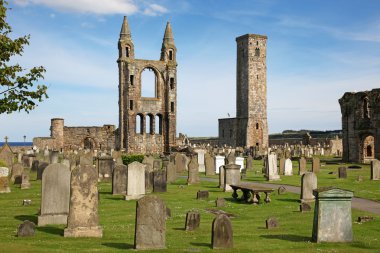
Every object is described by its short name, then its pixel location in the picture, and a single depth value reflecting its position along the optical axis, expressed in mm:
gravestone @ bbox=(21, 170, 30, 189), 21772
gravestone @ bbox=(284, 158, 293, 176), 28744
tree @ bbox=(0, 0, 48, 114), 14977
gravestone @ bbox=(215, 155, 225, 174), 30078
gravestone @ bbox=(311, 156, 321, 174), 30173
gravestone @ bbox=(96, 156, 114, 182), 25797
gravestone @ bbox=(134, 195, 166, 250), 10172
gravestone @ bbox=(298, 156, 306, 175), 28875
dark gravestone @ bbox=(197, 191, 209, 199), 18812
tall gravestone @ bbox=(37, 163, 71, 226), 12953
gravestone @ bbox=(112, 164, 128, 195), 19891
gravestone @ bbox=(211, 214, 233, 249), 10164
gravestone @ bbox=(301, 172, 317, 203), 17531
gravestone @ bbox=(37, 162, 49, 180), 25541
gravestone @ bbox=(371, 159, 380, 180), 25125
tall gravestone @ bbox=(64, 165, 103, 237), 11406
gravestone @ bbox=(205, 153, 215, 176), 29312
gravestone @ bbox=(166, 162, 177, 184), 25234
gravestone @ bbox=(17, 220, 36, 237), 11336
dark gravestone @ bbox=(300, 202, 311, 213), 15530
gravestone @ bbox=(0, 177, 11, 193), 19969
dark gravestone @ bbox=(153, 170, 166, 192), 21000
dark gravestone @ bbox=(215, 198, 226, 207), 16995
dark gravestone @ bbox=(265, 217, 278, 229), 12750
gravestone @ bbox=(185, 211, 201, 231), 12375
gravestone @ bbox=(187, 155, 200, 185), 24297
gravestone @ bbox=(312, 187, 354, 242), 10680
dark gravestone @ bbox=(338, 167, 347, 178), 26312
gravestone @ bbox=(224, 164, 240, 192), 21156
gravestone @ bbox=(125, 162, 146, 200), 18234
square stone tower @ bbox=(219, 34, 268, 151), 64562
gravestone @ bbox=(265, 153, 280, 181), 25766
